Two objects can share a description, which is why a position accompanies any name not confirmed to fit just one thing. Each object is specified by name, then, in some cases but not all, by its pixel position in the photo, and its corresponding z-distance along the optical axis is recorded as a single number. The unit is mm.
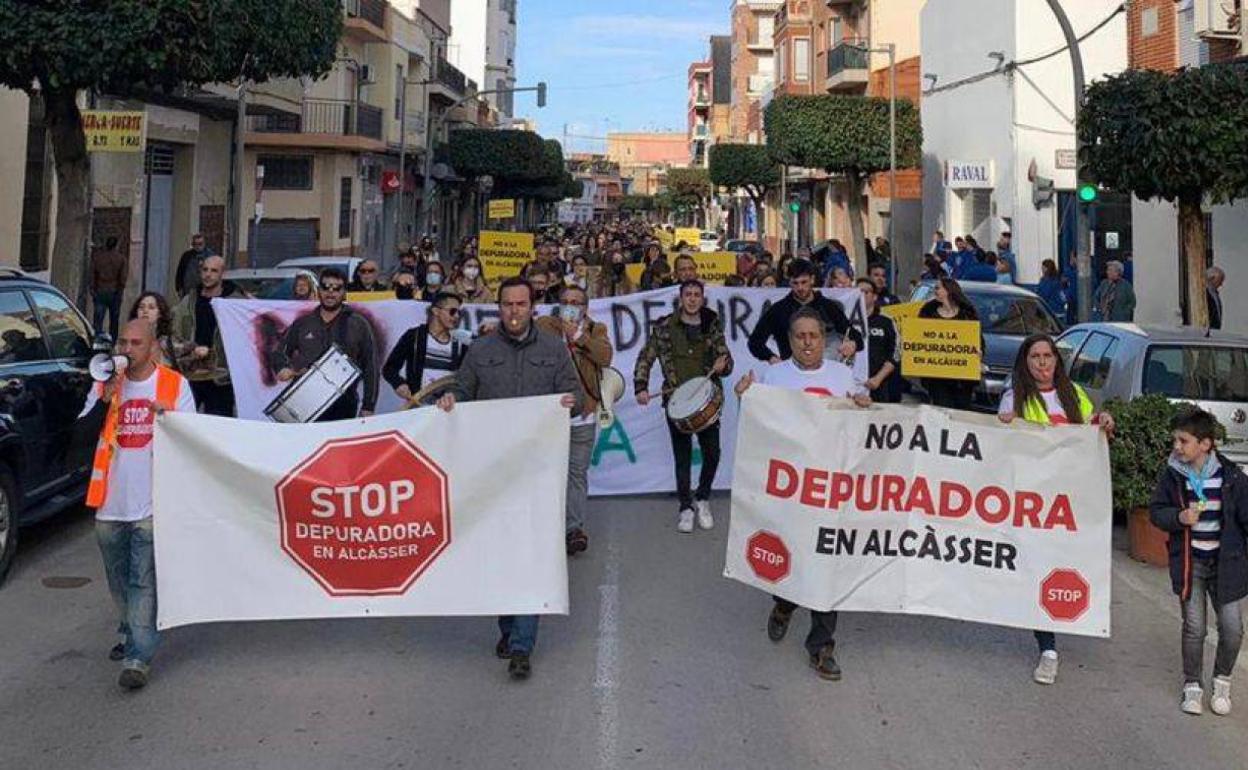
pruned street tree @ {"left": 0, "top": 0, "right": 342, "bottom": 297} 11109
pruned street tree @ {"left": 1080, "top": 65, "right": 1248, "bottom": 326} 12578
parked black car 7609
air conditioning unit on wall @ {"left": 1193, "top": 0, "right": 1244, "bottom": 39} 17828
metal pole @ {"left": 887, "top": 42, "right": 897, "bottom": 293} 33438
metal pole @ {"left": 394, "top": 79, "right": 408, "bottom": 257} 39344
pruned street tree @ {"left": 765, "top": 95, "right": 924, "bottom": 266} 37312
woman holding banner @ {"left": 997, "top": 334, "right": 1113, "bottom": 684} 6211
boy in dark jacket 5391
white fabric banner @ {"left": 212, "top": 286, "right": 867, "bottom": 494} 10141
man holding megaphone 5668
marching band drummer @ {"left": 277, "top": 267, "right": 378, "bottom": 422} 8305
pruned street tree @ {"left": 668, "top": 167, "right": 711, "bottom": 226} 96562
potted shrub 8523
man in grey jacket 6461
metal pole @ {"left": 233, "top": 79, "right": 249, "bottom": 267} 22695
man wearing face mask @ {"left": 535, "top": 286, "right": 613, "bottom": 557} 8211
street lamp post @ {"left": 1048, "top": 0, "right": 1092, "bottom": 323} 16500
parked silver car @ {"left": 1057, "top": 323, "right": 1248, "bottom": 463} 9336
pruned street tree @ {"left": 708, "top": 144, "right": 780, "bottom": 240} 60500
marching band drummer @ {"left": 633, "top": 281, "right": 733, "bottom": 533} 8922
